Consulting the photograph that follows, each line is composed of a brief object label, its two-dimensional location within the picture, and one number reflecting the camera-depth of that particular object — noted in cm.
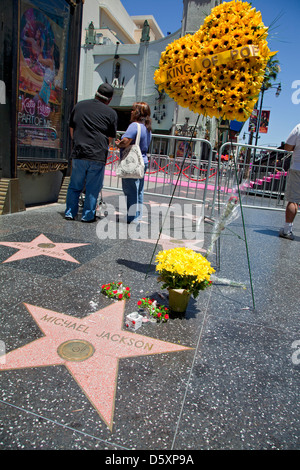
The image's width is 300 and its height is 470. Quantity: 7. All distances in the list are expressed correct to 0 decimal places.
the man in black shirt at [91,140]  475
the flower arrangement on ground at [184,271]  236
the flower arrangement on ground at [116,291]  266
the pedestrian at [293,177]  534
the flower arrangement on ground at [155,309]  238
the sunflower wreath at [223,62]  242
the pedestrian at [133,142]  479
